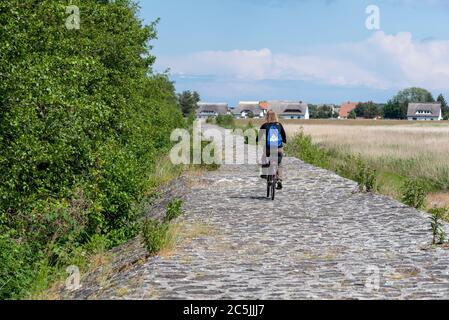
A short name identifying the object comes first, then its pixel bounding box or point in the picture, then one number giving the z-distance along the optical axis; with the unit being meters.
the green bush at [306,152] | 30.81
